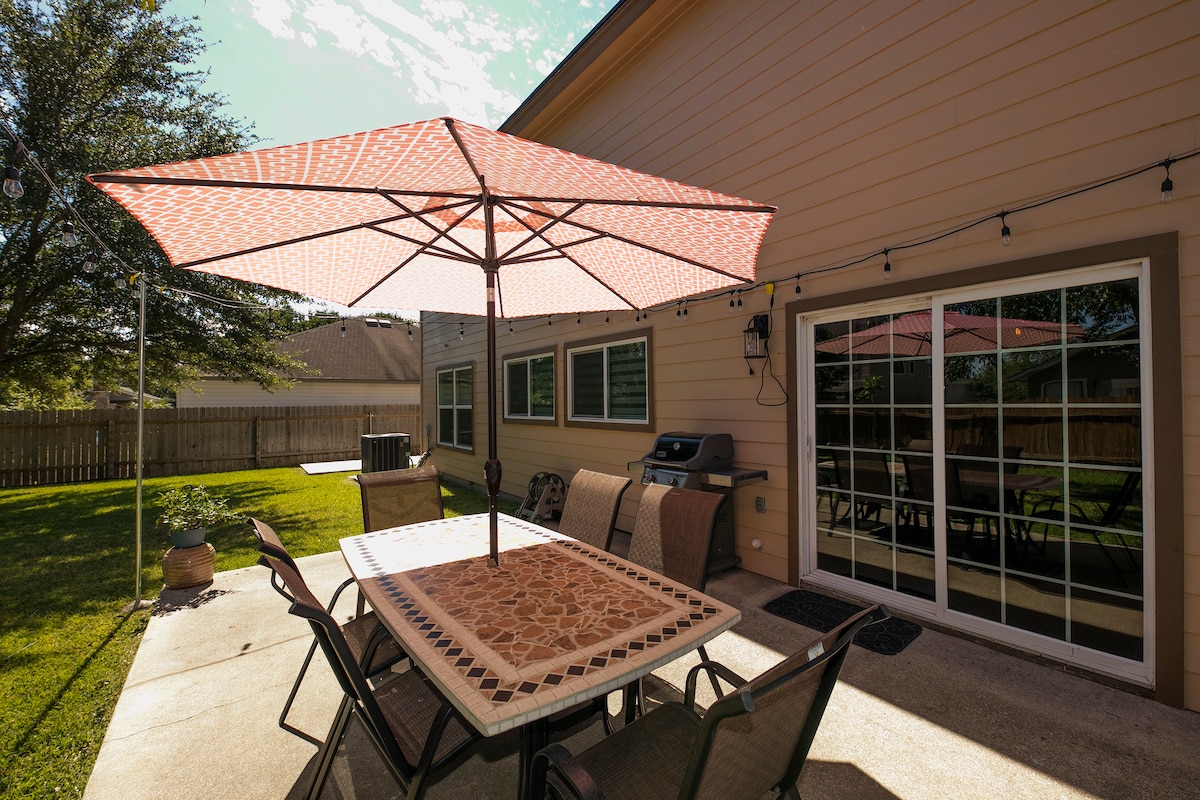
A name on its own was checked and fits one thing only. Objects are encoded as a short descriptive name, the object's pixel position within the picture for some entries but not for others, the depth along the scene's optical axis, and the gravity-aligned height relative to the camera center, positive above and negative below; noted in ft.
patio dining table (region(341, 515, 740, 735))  4.19 -2.45
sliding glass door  8.29 -1.20
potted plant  13.09 -3.03
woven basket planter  12.84 -4.31
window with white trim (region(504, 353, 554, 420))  23.36 +0.72
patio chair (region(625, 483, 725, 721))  7.59 -2.19
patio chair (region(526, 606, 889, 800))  3.14 -2.67
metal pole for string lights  10.98 -1.57
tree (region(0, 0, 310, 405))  22.50 +10.07
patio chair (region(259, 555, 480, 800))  4.34 -3.45
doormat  9.73 -4.85
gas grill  13.19 -1.92
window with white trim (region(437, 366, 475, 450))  31.24 -0.38
